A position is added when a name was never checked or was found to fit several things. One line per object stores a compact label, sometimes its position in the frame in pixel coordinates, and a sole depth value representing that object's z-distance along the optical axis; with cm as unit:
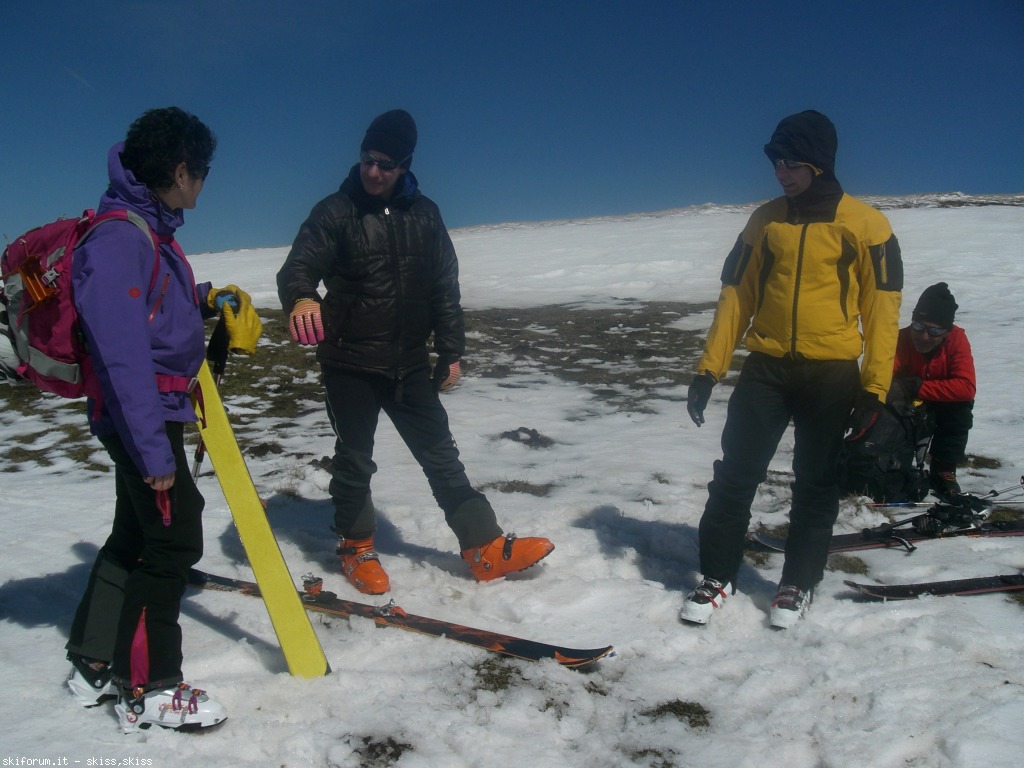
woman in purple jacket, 241
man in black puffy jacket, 362
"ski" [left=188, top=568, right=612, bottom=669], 323
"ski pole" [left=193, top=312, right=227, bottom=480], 321
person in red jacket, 509
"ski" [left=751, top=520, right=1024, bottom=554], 441
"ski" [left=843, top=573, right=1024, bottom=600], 368
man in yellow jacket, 338
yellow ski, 300
